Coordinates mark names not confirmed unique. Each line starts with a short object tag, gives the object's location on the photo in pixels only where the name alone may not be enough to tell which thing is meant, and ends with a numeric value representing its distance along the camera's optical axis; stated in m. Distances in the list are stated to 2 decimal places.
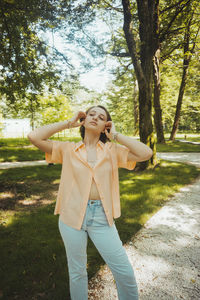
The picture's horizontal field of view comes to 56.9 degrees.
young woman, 1.74
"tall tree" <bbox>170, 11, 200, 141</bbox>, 15.28
